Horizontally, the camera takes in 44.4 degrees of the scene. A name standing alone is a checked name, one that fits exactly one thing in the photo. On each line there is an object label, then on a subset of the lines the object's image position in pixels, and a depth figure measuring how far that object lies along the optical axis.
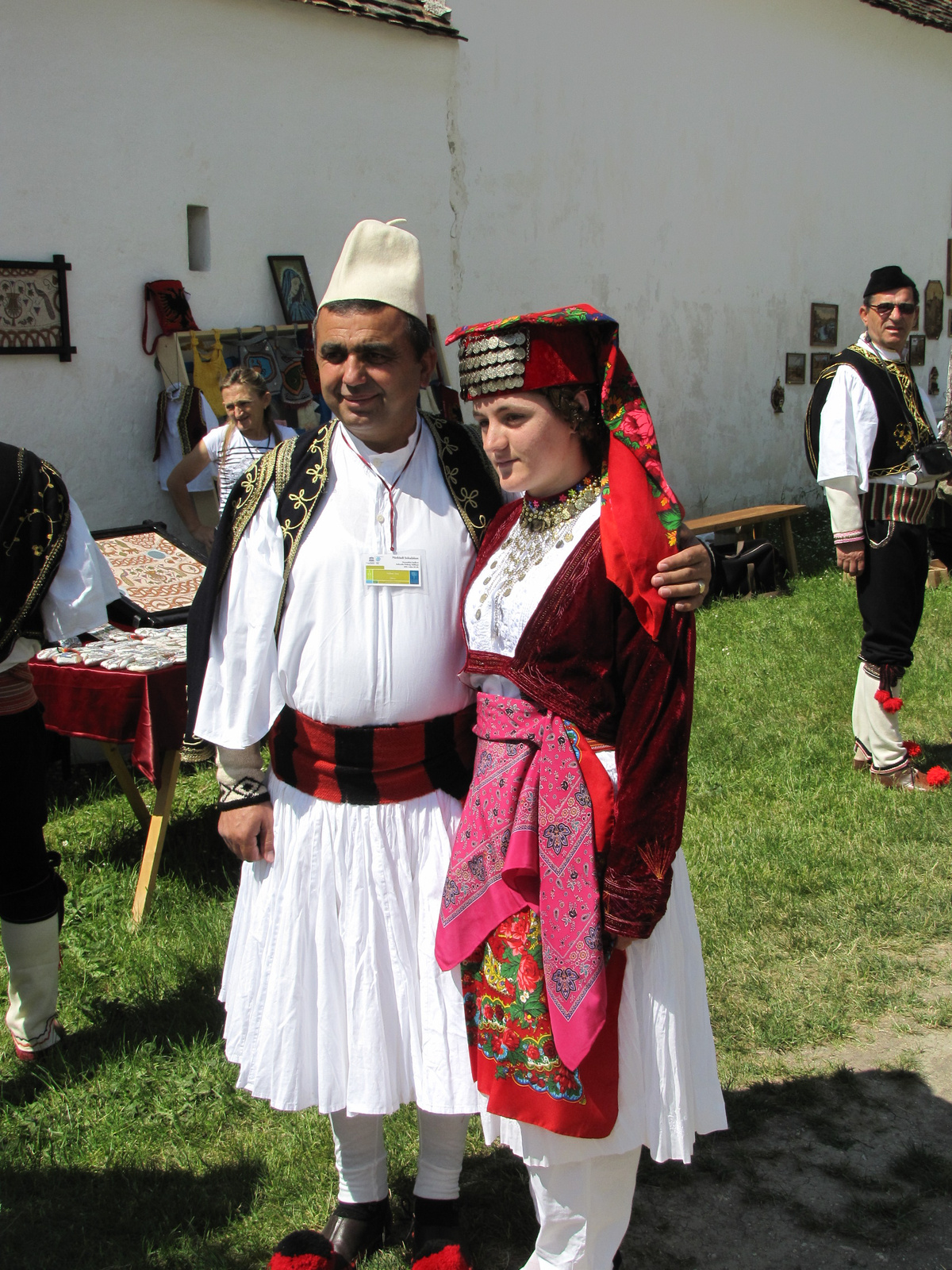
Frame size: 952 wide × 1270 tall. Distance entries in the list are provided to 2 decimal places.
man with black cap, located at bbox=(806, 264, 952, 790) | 4.97
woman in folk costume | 1.97
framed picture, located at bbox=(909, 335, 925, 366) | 14.30
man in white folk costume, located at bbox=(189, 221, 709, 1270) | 2.28
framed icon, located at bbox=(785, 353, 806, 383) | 12.75
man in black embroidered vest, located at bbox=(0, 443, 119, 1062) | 2.99
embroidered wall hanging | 6.14
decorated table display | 4.08
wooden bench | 9.95
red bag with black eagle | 6.80
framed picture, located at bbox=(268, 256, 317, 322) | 7.52
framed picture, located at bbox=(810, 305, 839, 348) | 12.95
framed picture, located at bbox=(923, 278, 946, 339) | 14.55
